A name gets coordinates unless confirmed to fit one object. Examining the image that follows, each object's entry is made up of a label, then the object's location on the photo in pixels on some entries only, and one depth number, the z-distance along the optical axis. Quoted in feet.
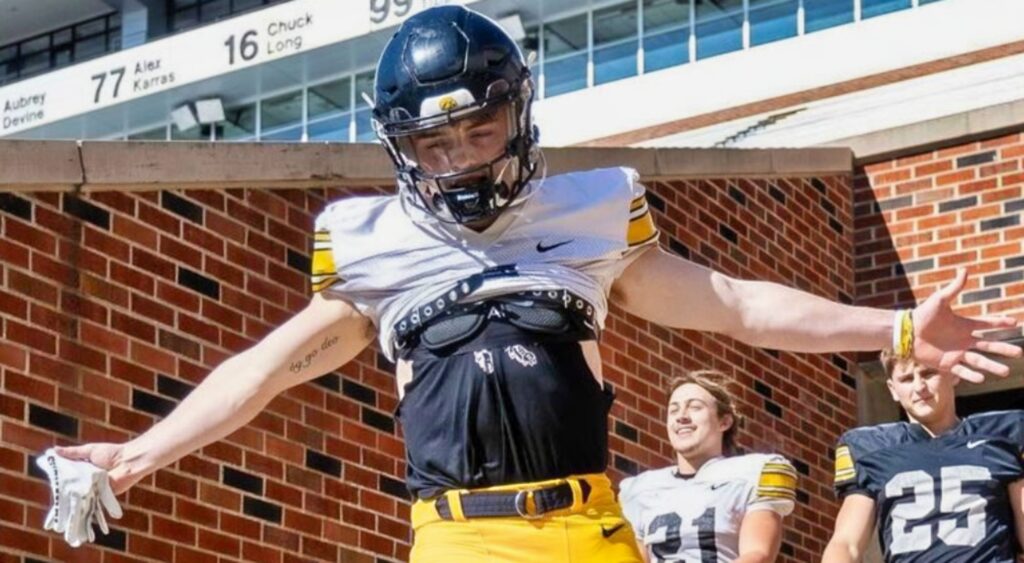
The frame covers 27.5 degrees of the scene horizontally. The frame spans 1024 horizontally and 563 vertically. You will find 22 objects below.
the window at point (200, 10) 123.44
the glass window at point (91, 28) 131.75
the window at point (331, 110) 107.76
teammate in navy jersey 22.31
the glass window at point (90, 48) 131.23
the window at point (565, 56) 89.56
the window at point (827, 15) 76.84
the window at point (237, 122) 118.62
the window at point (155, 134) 124.78
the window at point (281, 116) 113.91
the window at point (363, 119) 101.01
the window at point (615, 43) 89.15
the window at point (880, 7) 73.97
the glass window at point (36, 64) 131.23
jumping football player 13.30
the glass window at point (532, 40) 101.96
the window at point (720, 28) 83.39
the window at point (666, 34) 85.30
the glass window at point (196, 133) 121.29
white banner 113.91
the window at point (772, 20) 79.41
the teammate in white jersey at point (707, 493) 21.95
